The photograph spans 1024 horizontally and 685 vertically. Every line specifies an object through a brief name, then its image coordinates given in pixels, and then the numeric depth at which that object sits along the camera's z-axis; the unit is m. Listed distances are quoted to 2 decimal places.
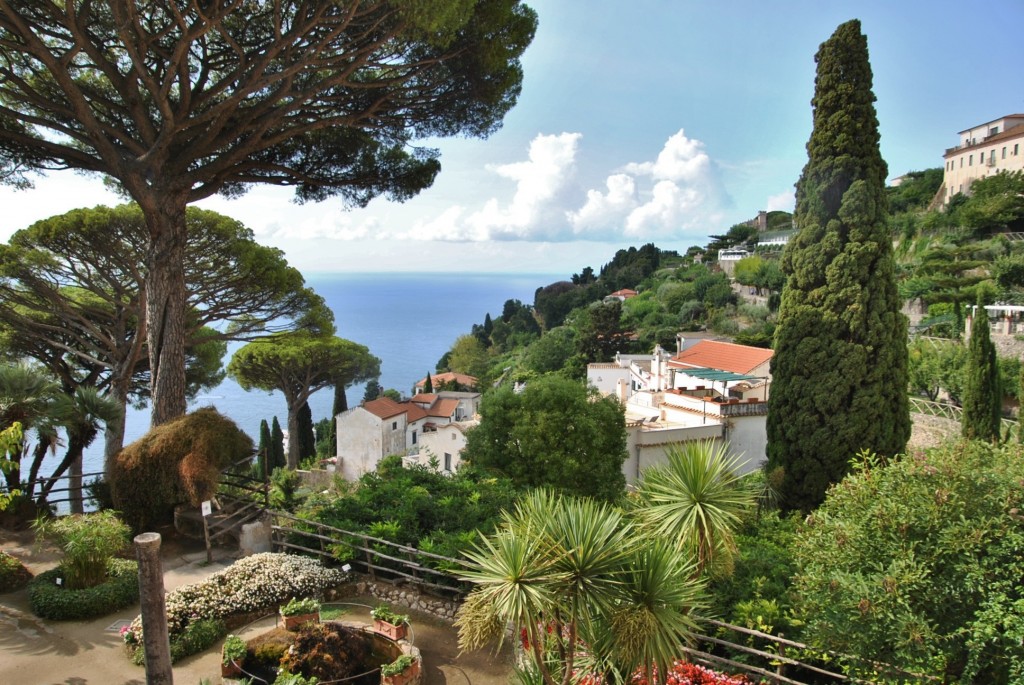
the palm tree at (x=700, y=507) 5.54
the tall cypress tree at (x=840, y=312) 13.18
